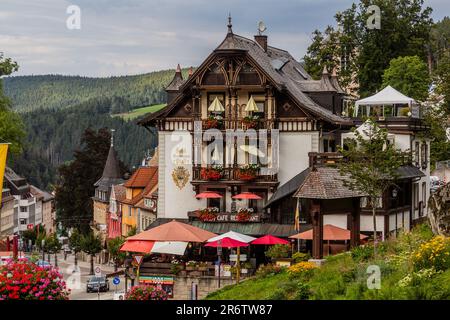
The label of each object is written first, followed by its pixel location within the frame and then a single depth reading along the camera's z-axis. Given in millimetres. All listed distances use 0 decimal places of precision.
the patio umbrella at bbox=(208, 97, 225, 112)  56156
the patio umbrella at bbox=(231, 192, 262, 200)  55012
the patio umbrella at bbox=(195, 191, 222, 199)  56094
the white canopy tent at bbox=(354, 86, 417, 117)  61000
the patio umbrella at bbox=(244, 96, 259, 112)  55625
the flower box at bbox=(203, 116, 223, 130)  56250
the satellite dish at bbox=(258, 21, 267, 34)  63428
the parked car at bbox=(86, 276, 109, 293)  64188
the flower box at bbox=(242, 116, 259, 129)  55875
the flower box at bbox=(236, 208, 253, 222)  55375
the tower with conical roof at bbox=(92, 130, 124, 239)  111062
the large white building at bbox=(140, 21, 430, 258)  55438
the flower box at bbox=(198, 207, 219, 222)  55875
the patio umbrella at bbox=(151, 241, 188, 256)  47406
